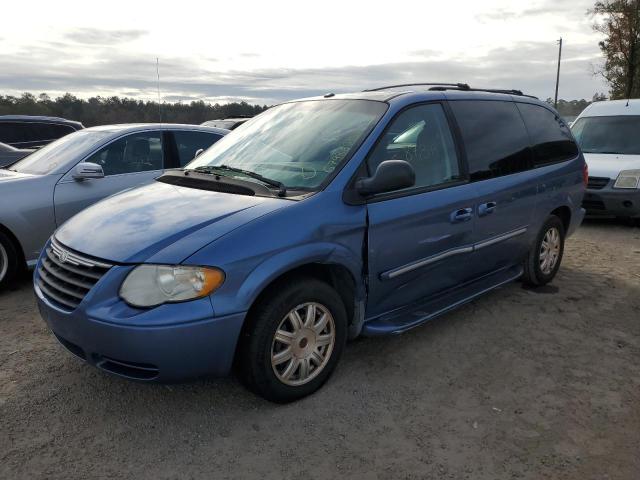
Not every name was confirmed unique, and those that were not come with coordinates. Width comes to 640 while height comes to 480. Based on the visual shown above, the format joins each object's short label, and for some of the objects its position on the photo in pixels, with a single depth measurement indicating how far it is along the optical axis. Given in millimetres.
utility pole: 50531
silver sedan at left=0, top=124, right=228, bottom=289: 4918
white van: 7762
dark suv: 10203
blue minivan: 2652
